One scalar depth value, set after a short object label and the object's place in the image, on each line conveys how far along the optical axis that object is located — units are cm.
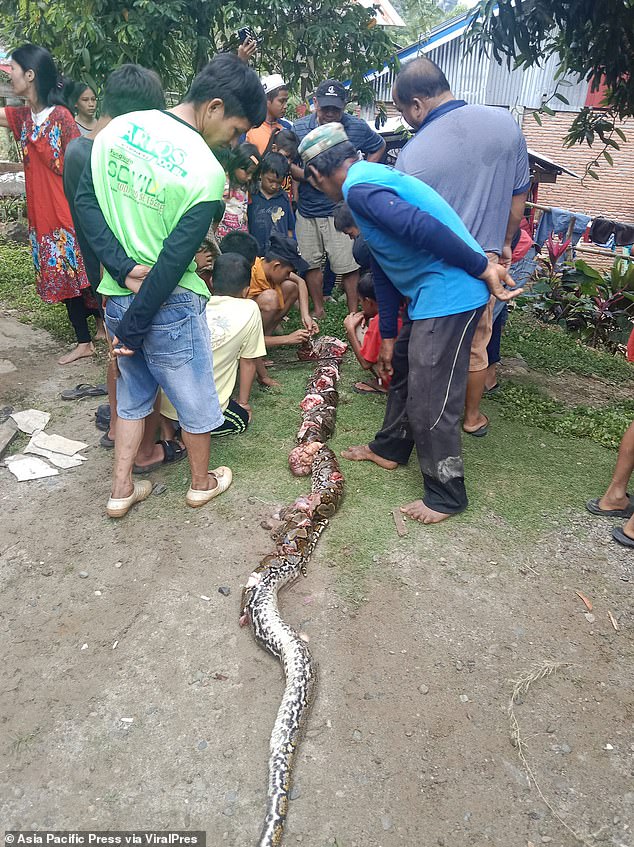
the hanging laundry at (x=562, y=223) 1299
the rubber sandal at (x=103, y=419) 455
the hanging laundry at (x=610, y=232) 1277
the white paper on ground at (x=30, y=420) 453
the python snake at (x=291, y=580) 218
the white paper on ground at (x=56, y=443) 429
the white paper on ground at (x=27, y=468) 399
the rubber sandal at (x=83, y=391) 503
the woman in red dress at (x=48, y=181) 491
